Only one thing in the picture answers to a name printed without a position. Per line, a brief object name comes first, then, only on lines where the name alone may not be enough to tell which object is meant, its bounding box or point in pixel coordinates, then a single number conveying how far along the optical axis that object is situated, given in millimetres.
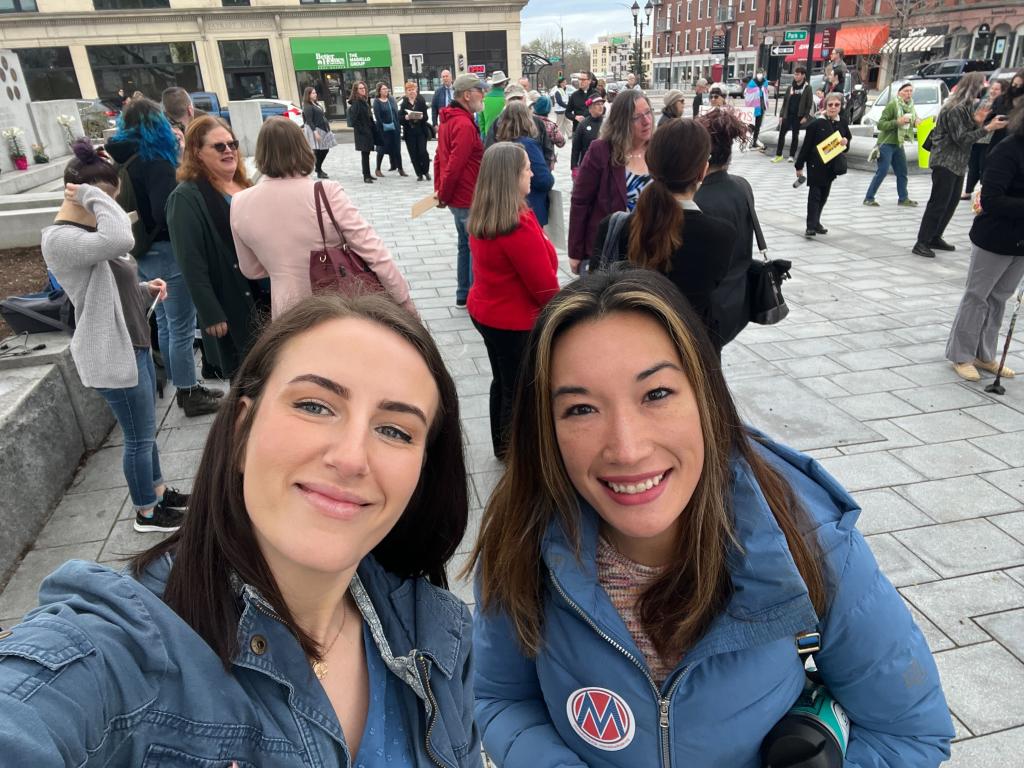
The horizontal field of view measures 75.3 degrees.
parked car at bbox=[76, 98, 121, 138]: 18536
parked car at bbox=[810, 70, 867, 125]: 17812
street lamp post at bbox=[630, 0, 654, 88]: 36969
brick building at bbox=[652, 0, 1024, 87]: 40562
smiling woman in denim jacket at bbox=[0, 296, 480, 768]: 921
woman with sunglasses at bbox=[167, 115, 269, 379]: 3904
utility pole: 21016
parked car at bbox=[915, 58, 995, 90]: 28953
